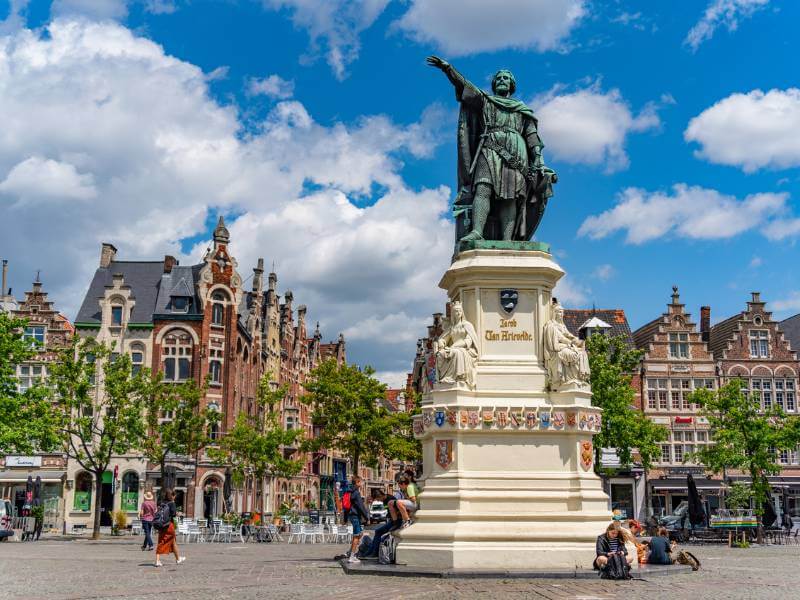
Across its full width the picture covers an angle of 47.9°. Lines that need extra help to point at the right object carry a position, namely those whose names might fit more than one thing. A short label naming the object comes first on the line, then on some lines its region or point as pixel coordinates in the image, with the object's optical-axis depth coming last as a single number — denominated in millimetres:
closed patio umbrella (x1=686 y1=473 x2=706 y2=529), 36188
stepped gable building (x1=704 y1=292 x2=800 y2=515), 59219
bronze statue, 18438
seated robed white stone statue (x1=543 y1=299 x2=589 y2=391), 16672
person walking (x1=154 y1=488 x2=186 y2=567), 19406
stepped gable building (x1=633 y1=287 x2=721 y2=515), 58531
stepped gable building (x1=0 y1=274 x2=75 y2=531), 56531
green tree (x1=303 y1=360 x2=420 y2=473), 52719
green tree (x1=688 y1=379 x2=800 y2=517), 37438
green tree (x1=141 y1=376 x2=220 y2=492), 42438
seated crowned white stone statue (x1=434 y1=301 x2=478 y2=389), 16469
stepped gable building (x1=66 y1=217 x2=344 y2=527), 56281
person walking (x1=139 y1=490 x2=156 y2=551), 27203
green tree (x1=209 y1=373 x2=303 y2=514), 47281
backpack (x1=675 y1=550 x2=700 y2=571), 17703
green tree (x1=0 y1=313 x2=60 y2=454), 36219
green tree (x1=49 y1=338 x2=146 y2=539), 39750
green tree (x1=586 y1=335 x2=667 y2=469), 42594
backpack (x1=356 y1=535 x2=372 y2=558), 17922
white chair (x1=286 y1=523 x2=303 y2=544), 35156
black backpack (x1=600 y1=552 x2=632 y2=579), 14234
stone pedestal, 15359
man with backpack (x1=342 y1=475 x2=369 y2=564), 19094
